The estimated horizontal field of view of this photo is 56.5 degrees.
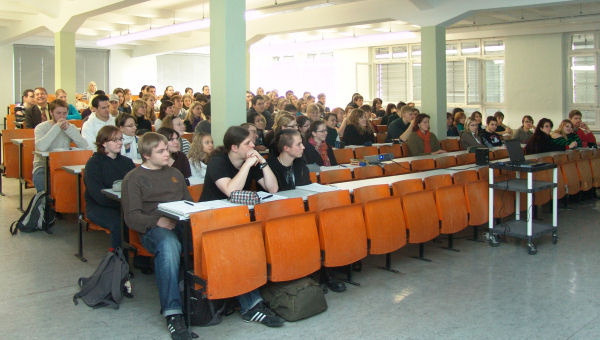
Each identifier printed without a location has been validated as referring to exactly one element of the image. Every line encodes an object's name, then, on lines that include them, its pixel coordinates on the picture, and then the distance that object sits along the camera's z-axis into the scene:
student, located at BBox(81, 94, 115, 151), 6.76
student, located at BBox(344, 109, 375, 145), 8.46
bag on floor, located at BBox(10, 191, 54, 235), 5.95
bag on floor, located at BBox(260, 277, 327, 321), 3.68
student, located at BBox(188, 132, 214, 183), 5.34
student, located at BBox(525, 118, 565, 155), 8.28
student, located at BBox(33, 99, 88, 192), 6.39
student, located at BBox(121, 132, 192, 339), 3.52
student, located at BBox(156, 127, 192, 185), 5.09
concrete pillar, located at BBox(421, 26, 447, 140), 9.89
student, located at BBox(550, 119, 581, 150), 8.56
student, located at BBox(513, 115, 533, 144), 10.73
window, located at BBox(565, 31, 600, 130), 14.60
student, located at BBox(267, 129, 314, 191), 4.46
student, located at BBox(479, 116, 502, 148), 9.30
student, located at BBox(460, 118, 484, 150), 8.92
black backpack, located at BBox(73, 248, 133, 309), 3.93
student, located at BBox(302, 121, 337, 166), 6.07
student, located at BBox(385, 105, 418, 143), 9.40
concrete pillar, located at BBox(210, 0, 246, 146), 5.97
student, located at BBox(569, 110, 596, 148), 9.13
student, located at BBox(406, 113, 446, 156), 8.08
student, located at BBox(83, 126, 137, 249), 4.64
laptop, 5.59
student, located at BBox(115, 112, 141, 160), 5.95
